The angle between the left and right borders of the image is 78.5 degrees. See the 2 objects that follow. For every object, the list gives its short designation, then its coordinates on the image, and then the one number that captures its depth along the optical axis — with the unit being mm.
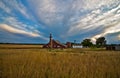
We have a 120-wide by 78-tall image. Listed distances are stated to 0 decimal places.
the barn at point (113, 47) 32441
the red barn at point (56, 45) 38294
